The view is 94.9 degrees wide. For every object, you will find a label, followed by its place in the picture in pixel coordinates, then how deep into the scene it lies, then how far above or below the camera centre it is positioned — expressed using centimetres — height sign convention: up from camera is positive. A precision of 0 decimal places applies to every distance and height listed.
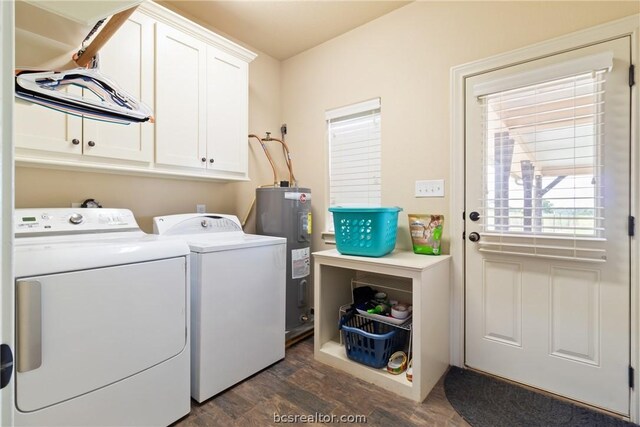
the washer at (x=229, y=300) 161 -53
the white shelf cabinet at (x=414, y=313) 166 -66
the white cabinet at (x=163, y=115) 150 +67
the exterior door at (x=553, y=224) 153 -6
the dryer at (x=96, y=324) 104 -46
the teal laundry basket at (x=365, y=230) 188 -11
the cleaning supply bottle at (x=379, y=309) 203 -67
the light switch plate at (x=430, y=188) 208 +18
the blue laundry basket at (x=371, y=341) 186 -84
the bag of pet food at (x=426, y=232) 200 -13
